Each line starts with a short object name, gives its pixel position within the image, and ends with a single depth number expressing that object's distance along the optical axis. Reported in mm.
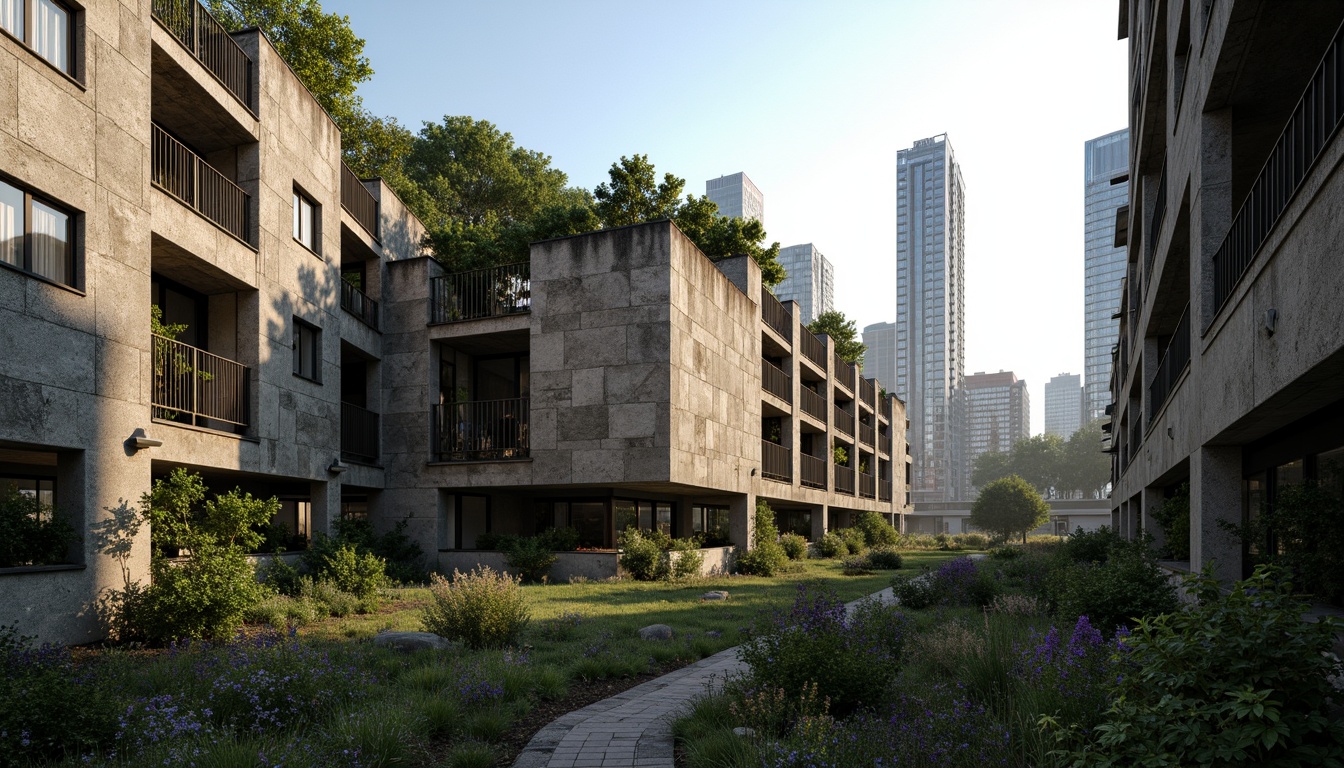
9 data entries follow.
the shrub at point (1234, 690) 3529
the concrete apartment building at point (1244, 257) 5406
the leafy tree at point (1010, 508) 64125
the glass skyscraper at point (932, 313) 187500
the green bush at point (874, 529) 41438
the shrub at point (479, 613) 10555
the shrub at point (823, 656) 6754
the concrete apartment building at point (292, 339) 11117
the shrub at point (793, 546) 30016
